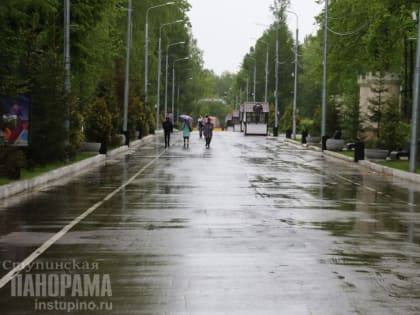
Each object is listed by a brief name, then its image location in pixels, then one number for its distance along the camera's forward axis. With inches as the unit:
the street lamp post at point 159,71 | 3396.9
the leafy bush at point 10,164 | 958.4
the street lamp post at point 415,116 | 1282.5
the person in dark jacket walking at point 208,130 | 2216.4
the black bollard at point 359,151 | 1643.7
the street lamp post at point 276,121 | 3479.3
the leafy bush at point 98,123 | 1790.1
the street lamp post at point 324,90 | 2223.2
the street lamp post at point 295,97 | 2982.3
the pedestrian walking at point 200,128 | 3021.4
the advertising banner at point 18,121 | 1132.5
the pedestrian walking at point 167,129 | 2181.3
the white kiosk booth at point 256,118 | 3567.9
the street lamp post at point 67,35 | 1411.2
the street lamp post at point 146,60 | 2878.9
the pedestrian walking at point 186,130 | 2218.3
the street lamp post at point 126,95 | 2182.6
